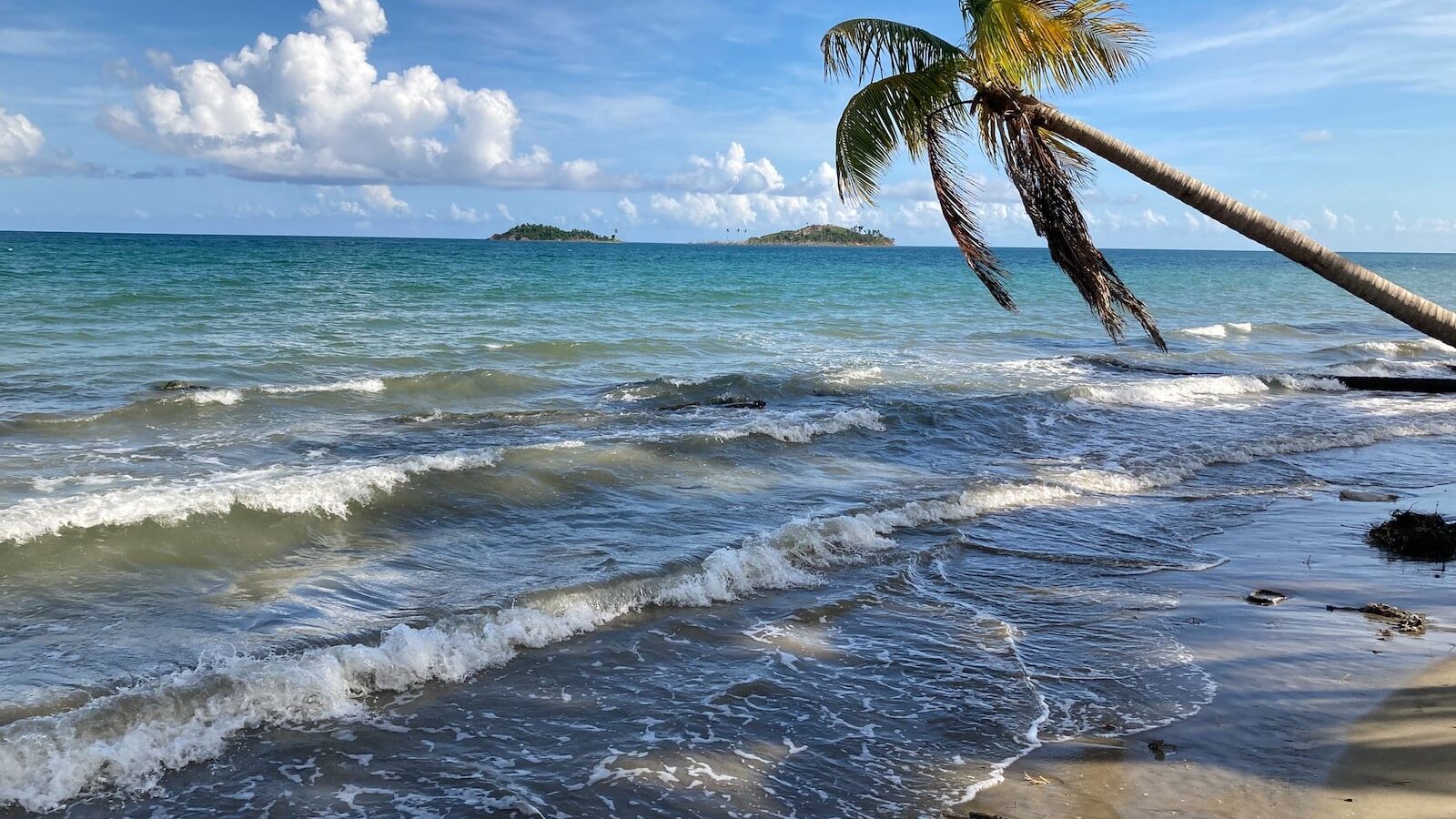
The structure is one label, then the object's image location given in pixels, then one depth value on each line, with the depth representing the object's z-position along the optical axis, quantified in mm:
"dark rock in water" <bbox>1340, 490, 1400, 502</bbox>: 11477
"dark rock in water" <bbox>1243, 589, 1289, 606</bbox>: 7809
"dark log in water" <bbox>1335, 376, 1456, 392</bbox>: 14635
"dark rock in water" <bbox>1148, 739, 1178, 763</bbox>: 5312
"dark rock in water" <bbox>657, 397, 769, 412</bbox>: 17219
